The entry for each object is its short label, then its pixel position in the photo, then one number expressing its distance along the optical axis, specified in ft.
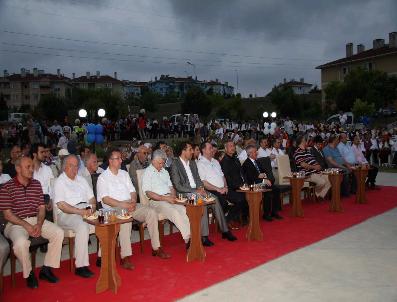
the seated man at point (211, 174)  23.73
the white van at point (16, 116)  131.03
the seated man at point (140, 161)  24.34
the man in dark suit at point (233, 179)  24.38
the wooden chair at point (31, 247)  16.44
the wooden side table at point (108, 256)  15.44
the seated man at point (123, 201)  18.48
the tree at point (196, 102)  138.99
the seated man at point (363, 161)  36.88
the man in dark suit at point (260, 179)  26.02
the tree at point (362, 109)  108.37
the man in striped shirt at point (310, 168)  31.40
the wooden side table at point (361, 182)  30.52
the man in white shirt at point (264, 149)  33.42
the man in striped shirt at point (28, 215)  16.39
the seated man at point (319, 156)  33.22
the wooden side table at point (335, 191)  27.96
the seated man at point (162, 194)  20.29
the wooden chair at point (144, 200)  20.86
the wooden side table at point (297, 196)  26.82
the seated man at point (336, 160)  33.58
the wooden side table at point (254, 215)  21.65
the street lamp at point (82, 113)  67.32
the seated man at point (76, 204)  17.21
